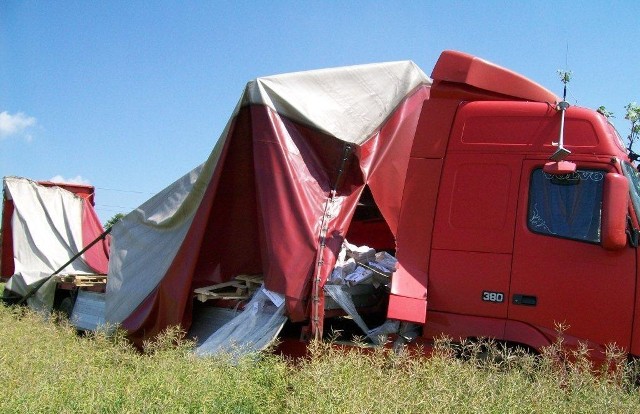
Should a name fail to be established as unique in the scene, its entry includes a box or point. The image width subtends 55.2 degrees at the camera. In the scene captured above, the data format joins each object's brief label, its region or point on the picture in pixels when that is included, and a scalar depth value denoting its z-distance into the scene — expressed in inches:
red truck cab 198.2
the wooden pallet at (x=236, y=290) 265.1
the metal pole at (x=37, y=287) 407.7
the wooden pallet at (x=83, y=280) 380.2
